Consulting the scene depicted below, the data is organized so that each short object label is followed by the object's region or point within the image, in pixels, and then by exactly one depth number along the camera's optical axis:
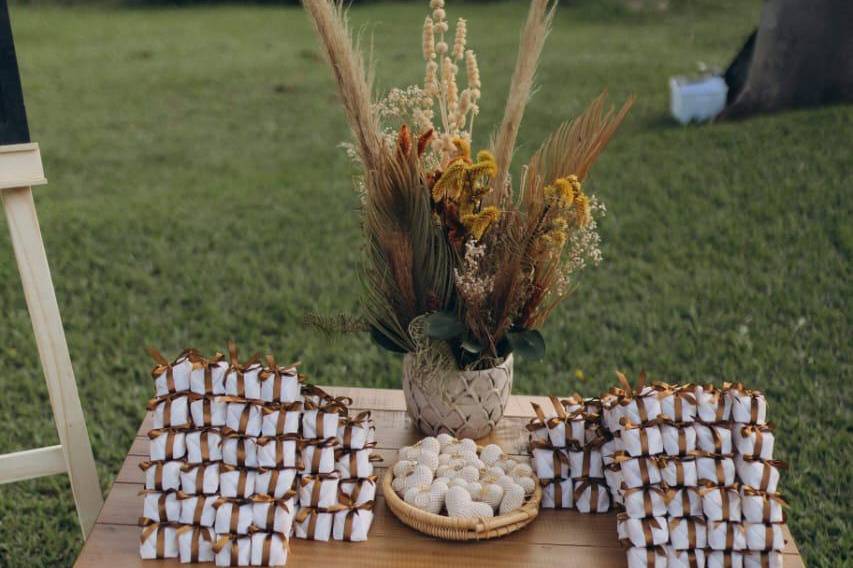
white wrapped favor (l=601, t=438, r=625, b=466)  1.81
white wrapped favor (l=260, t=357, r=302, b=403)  1.76
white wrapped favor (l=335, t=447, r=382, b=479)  1.82
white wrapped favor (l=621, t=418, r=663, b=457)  1.69
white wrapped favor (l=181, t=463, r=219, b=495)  1.72
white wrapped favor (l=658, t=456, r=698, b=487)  1.67
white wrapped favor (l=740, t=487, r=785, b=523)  1.65
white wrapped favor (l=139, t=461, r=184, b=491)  1.73
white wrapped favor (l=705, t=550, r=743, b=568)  1.66
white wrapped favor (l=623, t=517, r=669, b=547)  1.66
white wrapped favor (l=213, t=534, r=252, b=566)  1.69
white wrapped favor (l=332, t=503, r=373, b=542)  1.76
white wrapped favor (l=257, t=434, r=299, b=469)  1.72
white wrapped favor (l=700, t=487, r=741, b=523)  1.65
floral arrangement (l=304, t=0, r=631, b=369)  1.76
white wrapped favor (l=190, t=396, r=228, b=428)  1.75
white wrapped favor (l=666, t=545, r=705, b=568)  1.66
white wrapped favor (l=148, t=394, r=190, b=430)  1.75
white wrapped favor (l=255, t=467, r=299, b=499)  1.72
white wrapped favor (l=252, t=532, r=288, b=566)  1.68
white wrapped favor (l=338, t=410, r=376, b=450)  1.82
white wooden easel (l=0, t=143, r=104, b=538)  1.93
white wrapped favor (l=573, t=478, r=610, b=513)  1.83
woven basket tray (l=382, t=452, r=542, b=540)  1.71
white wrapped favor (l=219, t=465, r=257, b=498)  1.71
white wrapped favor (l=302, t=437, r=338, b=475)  1.77
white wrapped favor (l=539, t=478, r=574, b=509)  1.85
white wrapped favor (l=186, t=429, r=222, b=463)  1.74
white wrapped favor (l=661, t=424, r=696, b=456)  1.69
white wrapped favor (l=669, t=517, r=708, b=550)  1.66
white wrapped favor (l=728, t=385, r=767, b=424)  1.70
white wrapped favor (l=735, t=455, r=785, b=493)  1.67
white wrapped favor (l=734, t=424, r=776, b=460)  1.68
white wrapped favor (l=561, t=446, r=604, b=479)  1.84
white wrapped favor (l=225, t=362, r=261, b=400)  1.75
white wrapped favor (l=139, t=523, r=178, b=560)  1.72
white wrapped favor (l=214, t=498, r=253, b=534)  1.70
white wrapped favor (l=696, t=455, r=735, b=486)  1.68
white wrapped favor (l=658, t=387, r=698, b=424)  1.72
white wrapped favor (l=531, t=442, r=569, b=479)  1.85
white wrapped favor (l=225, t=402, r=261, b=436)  1.74
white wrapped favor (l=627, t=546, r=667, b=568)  1.66
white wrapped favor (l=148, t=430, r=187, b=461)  1.74
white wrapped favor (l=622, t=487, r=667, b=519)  1.67
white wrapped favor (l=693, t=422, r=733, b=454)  1.69
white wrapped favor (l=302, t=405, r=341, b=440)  1.78
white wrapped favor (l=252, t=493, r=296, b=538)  1.70
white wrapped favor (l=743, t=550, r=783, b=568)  1.66
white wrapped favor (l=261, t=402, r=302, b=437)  1.74
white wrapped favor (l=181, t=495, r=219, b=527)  1.71
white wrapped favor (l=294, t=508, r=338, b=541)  1.76
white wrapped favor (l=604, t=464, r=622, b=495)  1.74
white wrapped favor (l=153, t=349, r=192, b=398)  1.77
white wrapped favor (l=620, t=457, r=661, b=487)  1.68
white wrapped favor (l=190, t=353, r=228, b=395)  1.76
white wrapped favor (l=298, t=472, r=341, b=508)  1.77
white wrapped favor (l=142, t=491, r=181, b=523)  1.72
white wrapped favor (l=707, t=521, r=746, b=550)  1.65
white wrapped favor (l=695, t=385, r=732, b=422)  1.72
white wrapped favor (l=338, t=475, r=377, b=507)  1.79
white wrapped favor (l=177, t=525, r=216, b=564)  1.71
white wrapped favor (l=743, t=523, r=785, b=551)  1.65
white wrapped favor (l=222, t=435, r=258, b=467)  1.73
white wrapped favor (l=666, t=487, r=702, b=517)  1.67
